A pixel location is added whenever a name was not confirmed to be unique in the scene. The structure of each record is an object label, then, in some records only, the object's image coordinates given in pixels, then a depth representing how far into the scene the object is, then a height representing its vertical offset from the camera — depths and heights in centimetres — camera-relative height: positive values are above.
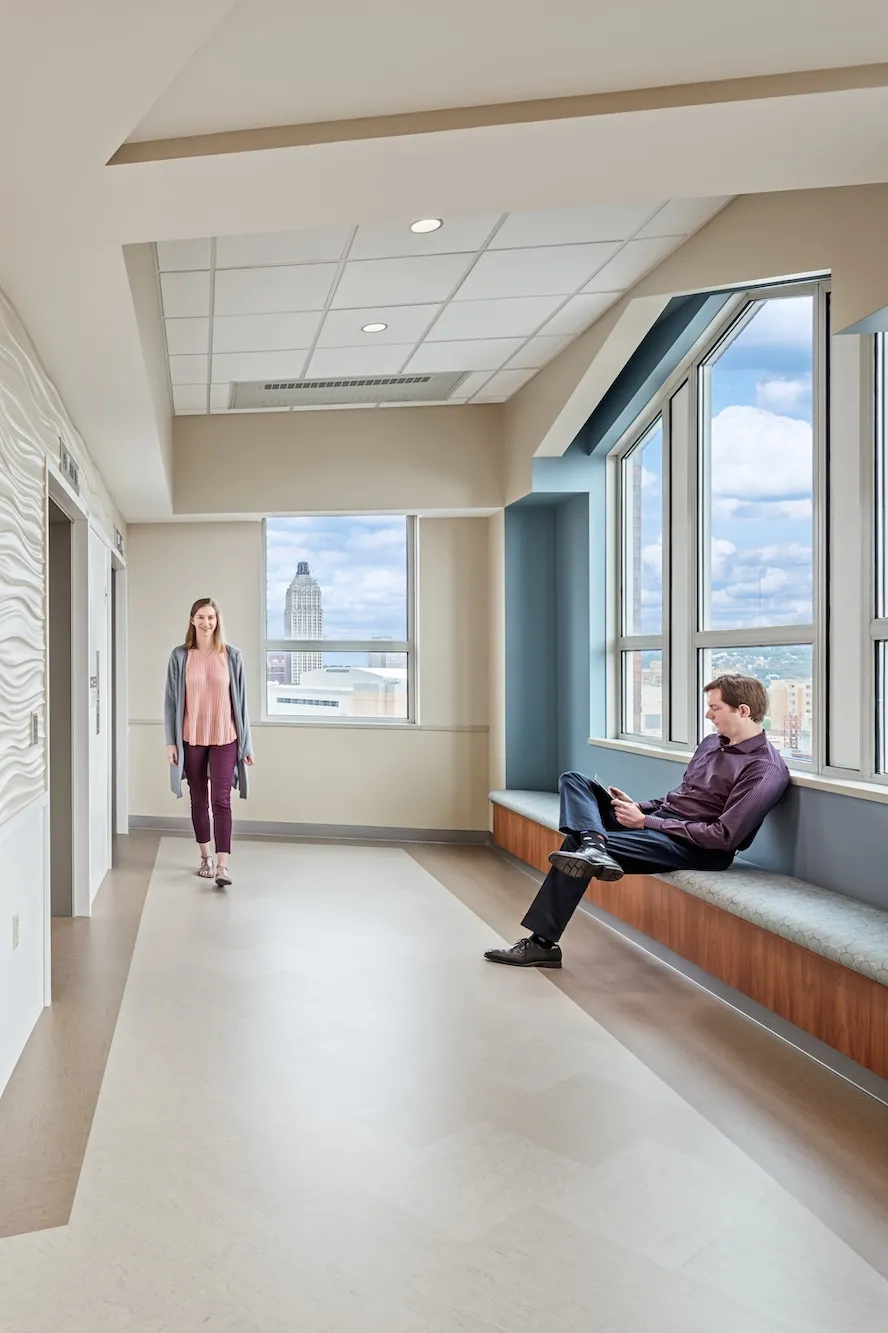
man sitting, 324 -67
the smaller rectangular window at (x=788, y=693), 352 -14
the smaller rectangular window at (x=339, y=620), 624 +31
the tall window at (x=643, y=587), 479 +44
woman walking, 488 -32
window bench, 241 -96
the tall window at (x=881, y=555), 310 +39
